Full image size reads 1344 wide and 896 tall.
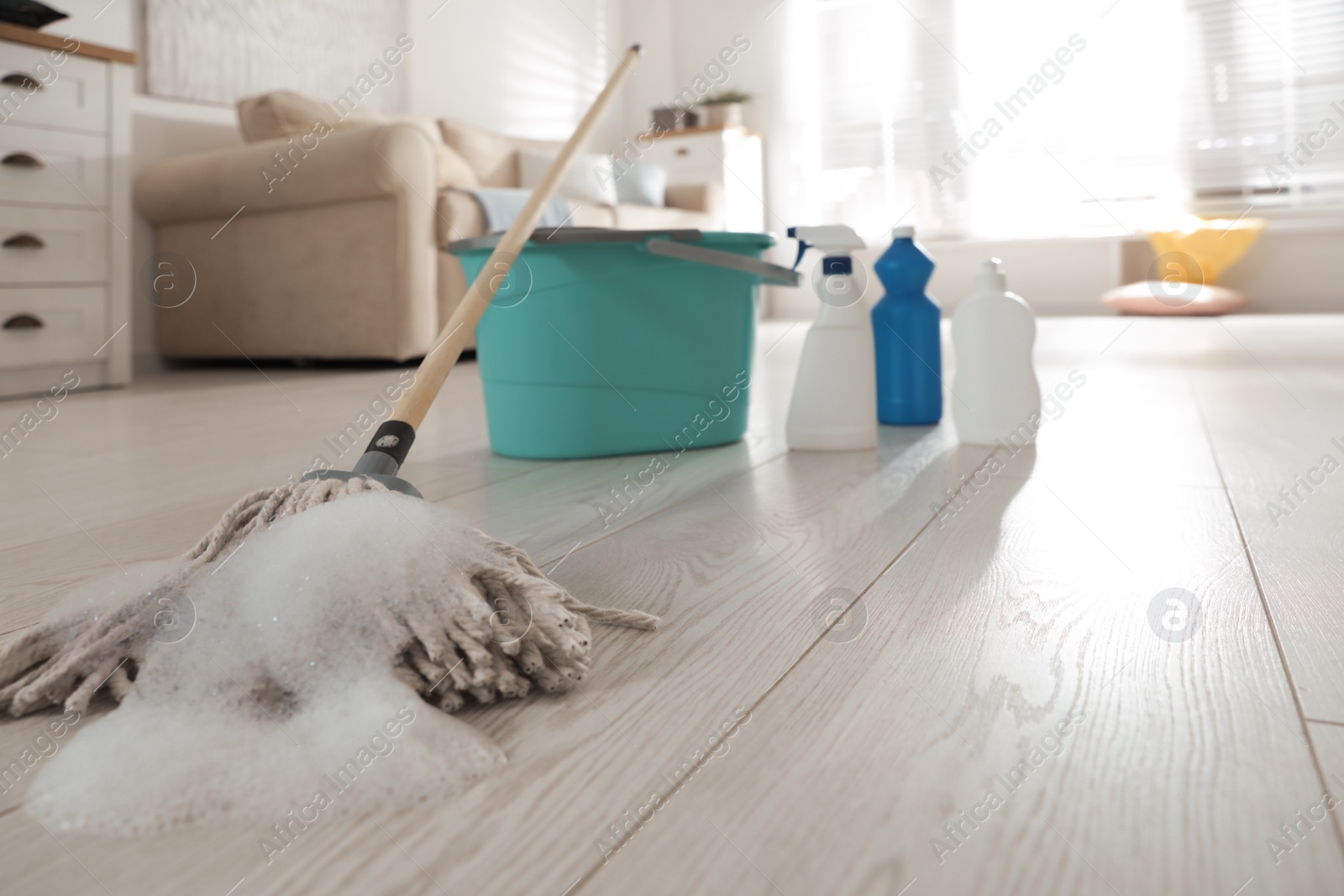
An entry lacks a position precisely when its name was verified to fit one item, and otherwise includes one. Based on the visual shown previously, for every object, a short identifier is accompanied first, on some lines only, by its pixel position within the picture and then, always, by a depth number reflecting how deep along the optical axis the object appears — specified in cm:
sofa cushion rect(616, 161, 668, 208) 368
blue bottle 125
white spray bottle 112
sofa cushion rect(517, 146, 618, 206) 337
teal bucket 110
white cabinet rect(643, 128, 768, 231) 441
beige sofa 239
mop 43
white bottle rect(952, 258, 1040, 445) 112
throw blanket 262
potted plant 449
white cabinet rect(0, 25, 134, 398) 186
